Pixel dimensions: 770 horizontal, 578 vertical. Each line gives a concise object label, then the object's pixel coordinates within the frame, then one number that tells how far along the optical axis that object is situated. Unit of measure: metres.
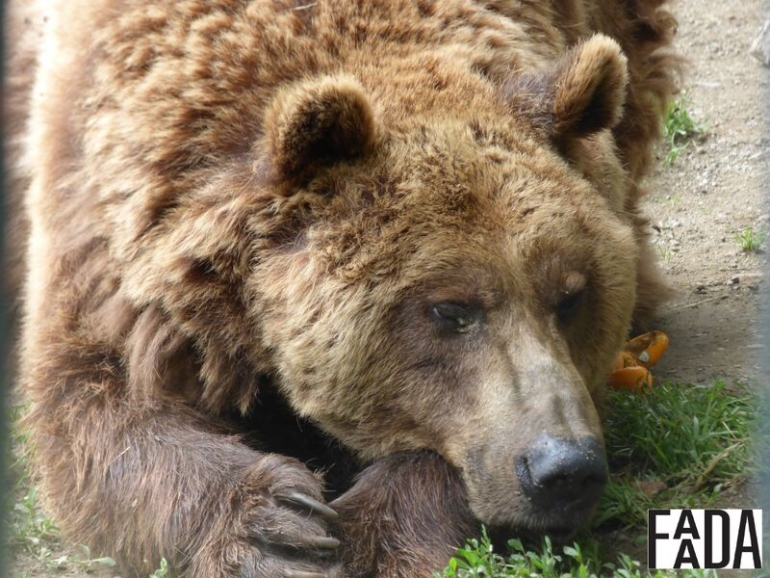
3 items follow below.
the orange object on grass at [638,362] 13.30
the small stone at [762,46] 19.62
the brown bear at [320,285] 9.95
